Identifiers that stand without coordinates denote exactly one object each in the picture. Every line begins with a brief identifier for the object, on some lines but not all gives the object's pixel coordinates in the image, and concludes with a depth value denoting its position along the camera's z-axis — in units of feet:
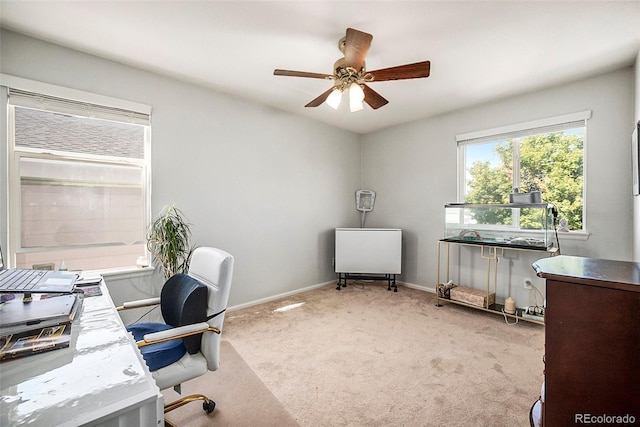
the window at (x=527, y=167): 9.64
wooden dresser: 3.10
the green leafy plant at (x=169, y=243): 8.36
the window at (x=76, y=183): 7.14
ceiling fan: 5.94
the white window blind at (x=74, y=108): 6.97
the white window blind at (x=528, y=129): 9.42
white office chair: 4.45
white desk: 1.86
